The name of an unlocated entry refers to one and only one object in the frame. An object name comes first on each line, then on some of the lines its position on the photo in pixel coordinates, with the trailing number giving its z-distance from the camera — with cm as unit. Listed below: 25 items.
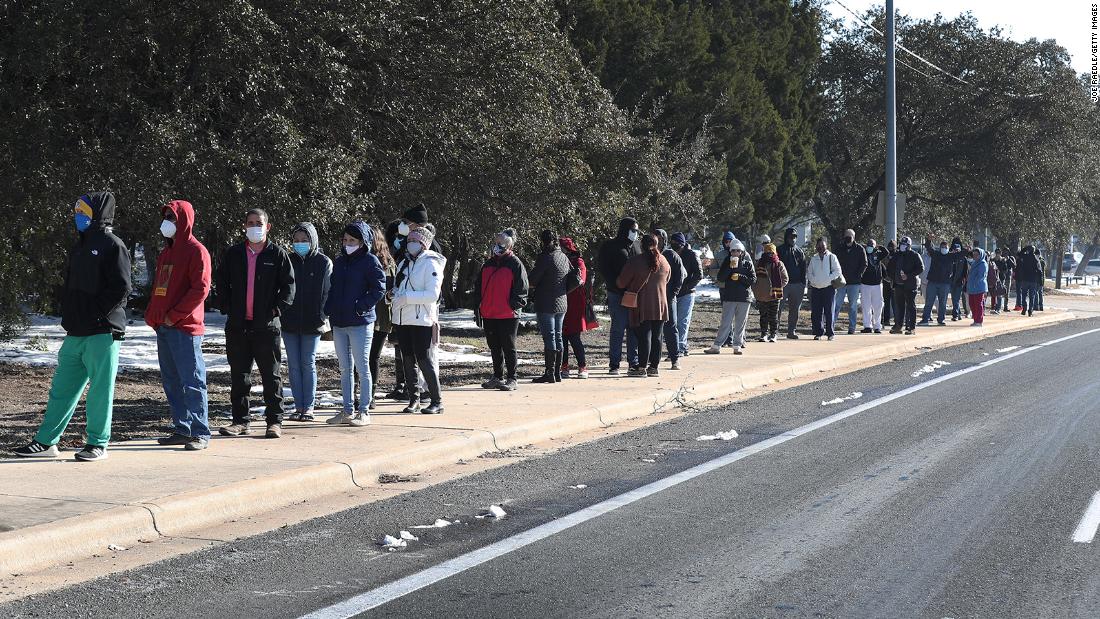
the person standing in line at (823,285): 2248
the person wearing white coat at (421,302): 1152
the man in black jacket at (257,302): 1003
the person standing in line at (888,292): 2522
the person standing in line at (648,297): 1537
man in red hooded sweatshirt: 930
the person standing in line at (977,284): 2847
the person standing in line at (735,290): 1903
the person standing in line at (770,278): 2100
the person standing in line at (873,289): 2422
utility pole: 2681
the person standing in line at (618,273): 1582
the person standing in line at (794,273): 2253
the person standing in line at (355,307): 1099
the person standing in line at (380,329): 1280
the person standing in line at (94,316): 873
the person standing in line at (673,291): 1658
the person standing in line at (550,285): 1432
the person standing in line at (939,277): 2739
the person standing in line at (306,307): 1070
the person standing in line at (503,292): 1345
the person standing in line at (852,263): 2362
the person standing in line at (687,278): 1756
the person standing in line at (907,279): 2450
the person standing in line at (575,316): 1512
